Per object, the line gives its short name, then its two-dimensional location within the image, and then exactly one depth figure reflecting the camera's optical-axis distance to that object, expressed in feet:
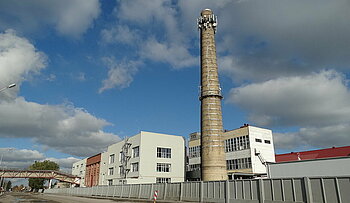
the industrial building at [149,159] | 124.78
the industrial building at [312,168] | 72.33
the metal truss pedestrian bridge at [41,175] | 218.38
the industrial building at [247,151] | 126.00
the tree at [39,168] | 289.12
